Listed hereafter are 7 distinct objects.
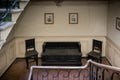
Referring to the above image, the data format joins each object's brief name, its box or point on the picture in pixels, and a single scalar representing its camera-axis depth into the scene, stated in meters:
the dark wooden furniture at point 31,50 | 3.60
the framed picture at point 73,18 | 3.98
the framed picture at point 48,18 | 3.98
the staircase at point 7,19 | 1.37
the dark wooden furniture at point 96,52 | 3.57
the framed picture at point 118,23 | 3.24
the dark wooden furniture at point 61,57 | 3.56
